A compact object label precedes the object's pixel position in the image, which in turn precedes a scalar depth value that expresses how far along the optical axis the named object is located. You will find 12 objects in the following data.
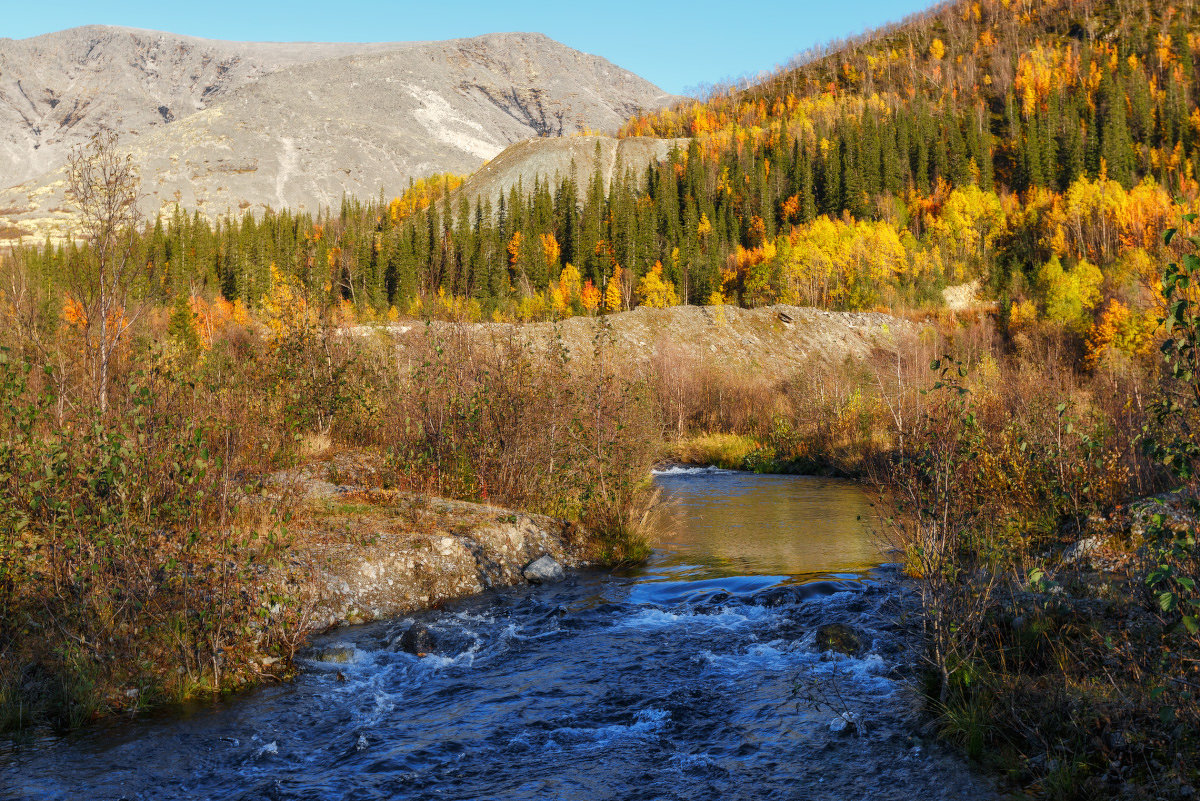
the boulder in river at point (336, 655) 9.30
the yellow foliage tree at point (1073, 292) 62.34
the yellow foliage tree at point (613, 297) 93.69
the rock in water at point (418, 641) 9.68
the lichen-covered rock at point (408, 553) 10.79
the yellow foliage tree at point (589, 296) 96.62
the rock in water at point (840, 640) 9.29
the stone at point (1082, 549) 9.57
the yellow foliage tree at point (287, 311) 16.76
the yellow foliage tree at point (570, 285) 99.00
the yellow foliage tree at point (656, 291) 94.32
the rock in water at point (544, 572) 12.88
